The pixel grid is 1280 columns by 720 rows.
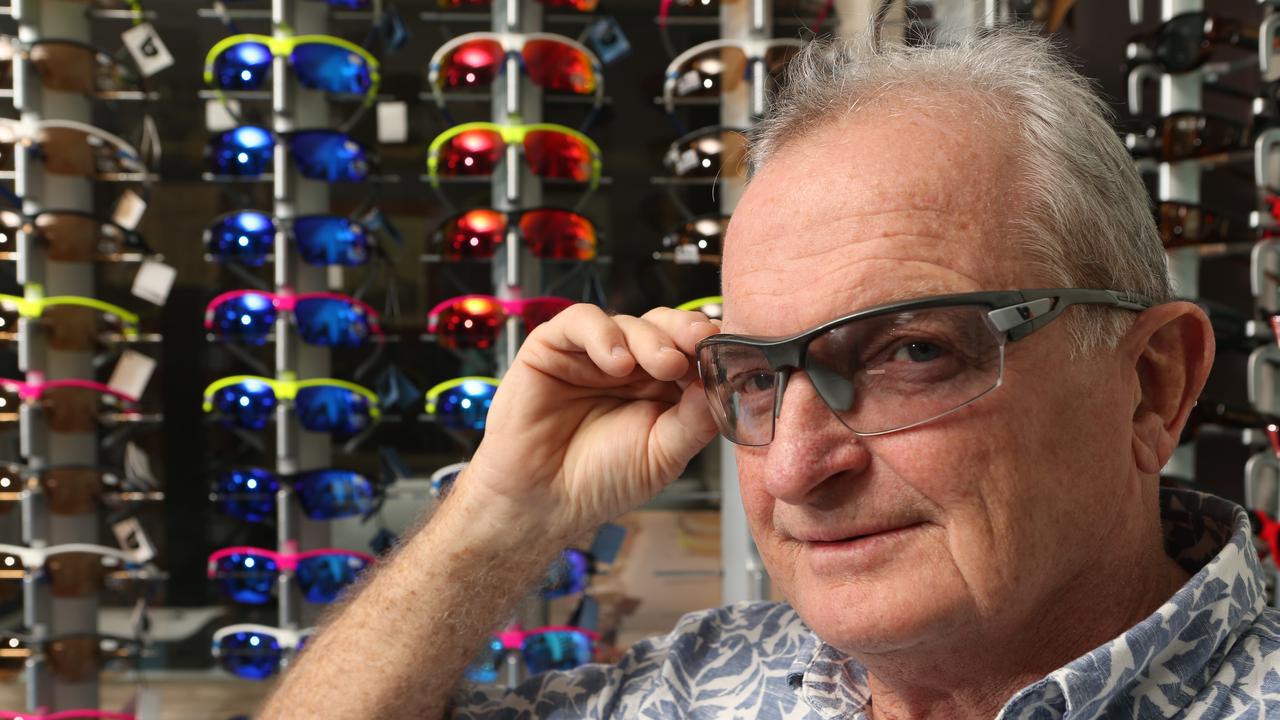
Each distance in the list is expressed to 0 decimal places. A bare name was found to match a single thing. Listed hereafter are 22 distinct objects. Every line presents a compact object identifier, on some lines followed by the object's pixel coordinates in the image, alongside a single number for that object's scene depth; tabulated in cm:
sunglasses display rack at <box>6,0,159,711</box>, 242
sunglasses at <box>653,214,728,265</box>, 226
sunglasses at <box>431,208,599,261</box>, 233
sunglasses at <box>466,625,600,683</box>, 230
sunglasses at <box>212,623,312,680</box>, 241
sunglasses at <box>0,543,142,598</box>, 242
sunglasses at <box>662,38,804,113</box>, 230
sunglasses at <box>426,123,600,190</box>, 232
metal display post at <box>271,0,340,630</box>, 239
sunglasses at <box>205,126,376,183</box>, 237
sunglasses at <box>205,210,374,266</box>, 236
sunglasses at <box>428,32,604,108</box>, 231
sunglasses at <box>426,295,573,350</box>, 232
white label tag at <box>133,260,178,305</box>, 251
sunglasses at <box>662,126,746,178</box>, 228
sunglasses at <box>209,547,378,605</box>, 239
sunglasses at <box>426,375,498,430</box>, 232
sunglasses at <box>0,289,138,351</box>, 241
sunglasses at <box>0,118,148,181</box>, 241
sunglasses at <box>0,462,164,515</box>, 243
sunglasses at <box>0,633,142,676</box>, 243
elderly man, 90
